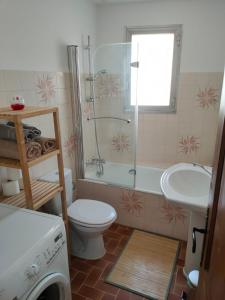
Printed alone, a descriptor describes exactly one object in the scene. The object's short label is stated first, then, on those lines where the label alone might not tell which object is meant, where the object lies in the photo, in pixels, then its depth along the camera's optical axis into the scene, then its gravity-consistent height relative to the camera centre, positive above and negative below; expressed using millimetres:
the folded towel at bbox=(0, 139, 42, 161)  1348 -373
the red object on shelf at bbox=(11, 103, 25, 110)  1372 -116
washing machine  892 -710
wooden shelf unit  1247 -465
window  2572 +230
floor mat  1728 -1486
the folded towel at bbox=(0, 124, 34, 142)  1321 -270
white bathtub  2475 -1012
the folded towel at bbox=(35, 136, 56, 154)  1466 -372
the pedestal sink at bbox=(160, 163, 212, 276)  1637 -740
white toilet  1814 -1050
